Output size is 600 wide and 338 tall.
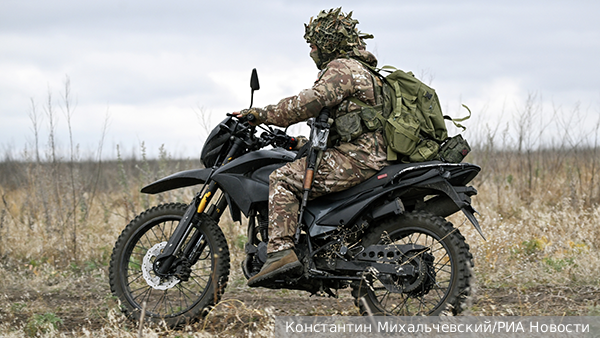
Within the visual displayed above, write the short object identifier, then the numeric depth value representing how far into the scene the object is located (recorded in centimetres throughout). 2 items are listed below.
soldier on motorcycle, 816
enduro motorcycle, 795
